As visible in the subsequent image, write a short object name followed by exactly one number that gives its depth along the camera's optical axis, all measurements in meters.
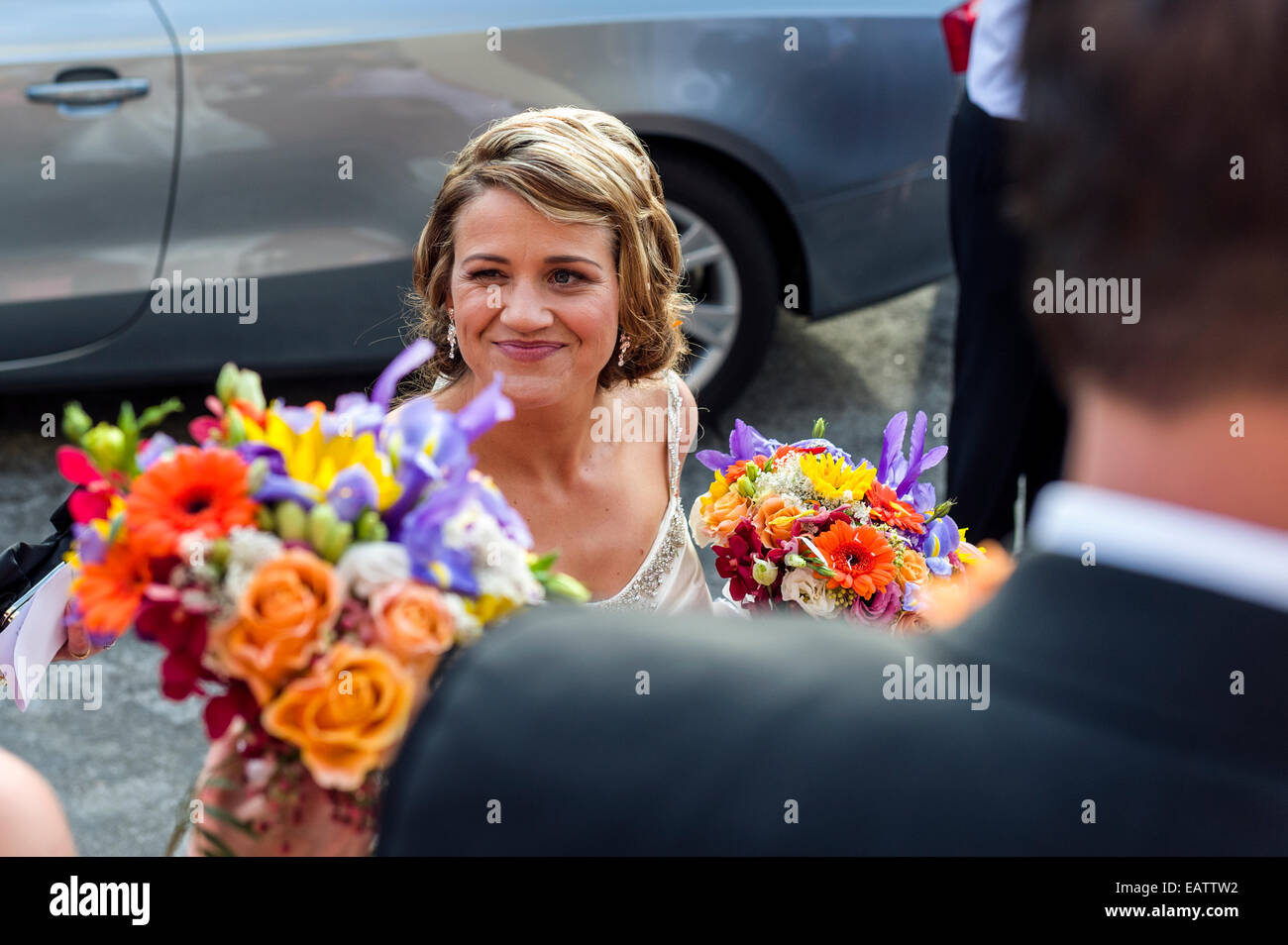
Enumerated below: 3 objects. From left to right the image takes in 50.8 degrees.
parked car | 3.56
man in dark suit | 0.71
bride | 2.36
